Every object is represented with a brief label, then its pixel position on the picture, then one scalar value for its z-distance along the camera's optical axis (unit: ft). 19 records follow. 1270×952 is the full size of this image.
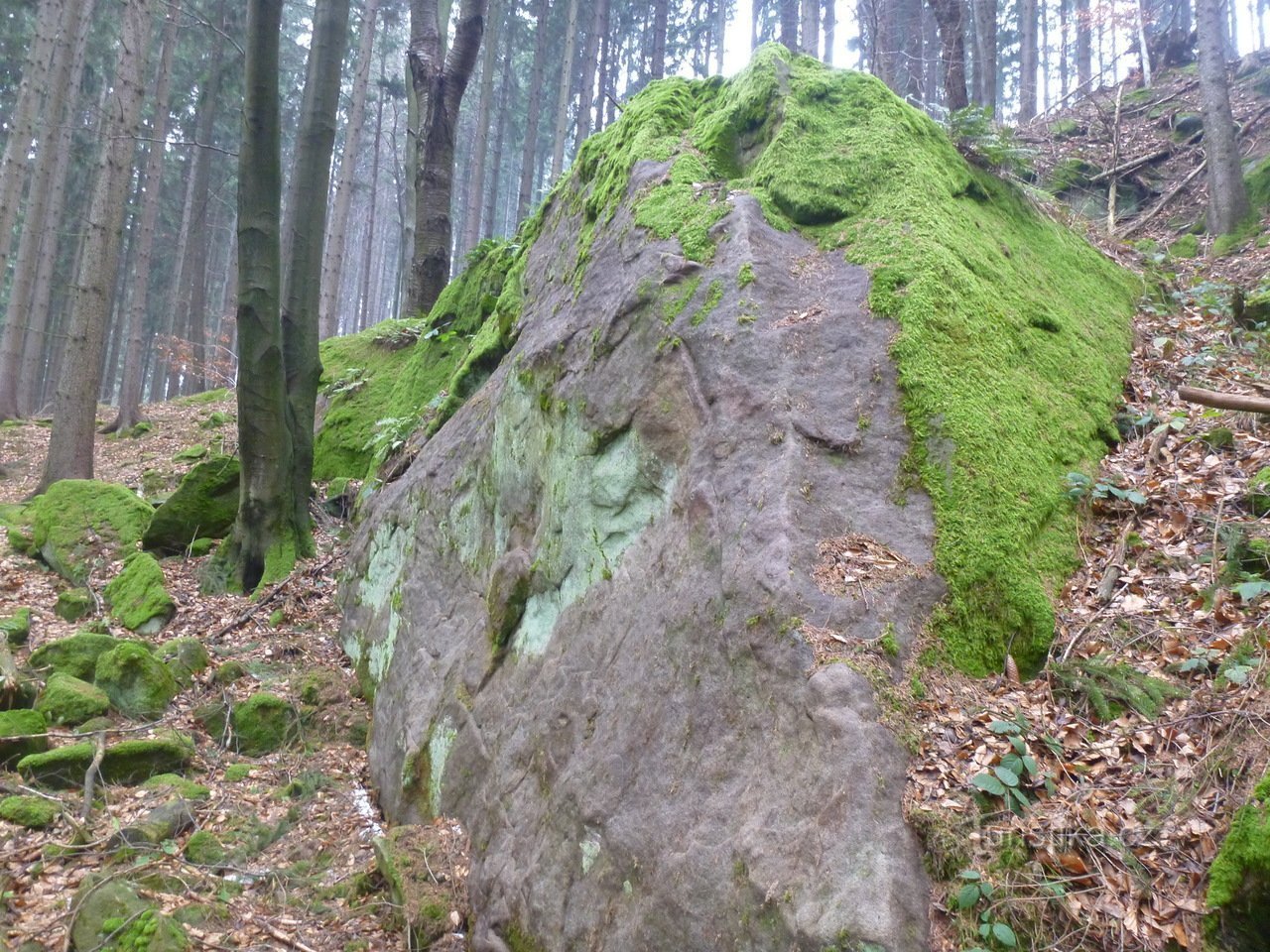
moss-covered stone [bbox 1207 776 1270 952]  7.55
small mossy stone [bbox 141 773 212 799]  16.98
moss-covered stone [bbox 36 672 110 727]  18.63
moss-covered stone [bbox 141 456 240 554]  29.81
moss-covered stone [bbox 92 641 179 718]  19.80
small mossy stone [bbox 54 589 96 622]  25.39
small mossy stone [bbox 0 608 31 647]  22.07
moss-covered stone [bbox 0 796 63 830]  15.17
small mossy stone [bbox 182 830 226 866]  15.16
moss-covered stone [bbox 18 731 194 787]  16.57
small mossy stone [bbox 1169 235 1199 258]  32.26
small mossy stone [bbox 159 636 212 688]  21.53
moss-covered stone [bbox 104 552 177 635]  24.72
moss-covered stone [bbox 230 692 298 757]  19.95
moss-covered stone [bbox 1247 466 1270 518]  13.14
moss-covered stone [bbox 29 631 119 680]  20.67
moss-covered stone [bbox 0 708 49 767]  16.79
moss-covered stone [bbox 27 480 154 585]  29.05
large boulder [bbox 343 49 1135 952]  10.13
